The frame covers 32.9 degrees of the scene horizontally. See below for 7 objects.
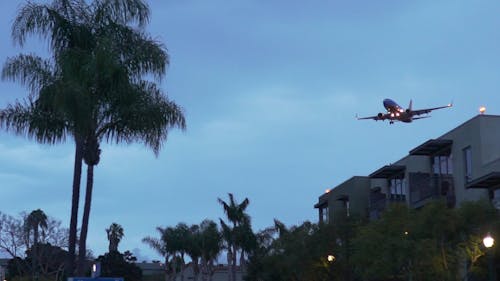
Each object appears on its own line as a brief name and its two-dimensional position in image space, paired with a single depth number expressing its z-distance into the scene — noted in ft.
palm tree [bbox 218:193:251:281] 278.67
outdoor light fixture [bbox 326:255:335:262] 172.65
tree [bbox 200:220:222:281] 299.58
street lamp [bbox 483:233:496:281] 95.35
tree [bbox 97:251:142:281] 334.03
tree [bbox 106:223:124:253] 410.17
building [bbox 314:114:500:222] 138.62
